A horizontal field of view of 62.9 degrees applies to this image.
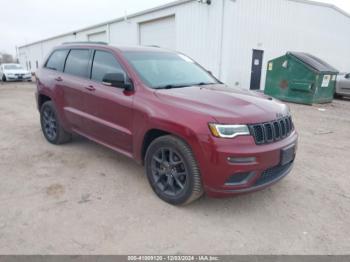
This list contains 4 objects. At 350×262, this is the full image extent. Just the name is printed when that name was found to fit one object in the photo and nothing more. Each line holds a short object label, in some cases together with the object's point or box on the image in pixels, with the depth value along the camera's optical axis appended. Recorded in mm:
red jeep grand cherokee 2789
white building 12914
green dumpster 10539
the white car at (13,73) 21736
